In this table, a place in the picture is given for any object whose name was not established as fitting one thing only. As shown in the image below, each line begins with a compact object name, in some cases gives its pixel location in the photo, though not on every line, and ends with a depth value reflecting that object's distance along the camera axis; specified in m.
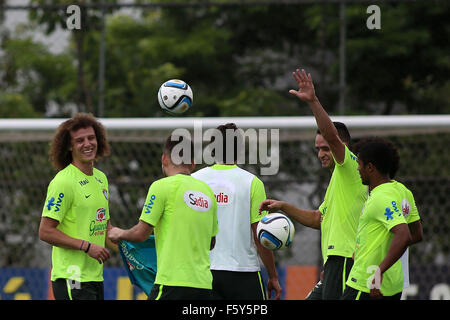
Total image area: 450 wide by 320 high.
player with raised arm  12.79
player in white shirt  13.62
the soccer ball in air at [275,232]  12.87
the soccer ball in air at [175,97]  14.37
